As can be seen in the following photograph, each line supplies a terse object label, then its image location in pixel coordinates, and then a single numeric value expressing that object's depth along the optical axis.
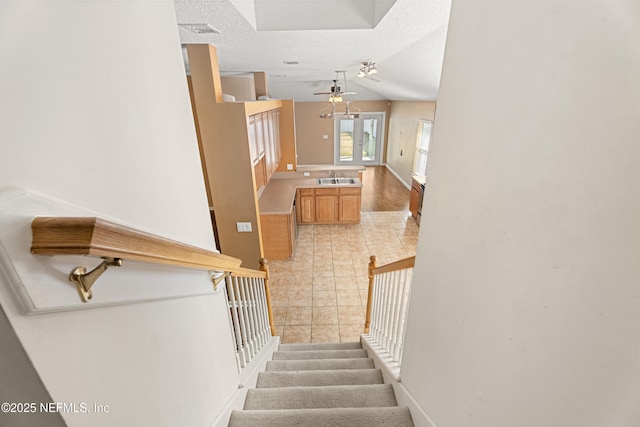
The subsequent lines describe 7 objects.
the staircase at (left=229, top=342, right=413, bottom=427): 1.33
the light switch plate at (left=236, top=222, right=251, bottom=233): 3.58
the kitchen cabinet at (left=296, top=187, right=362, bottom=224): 6.03
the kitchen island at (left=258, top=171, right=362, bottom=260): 5.52
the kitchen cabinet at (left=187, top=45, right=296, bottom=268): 2.95
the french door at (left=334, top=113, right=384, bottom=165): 10.38
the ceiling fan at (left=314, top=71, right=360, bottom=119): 4.57
